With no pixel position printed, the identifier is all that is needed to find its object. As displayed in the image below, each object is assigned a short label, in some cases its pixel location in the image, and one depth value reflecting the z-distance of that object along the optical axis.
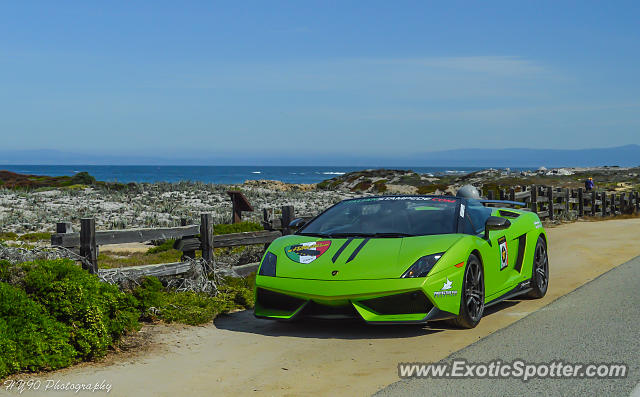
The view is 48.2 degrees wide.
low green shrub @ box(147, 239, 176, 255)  18.53
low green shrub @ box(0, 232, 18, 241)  19.09
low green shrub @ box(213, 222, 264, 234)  16.00
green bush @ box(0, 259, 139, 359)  6.79
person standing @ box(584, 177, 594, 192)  41.77
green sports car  7.45
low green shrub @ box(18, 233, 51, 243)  19.23
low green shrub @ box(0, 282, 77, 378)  5.96
